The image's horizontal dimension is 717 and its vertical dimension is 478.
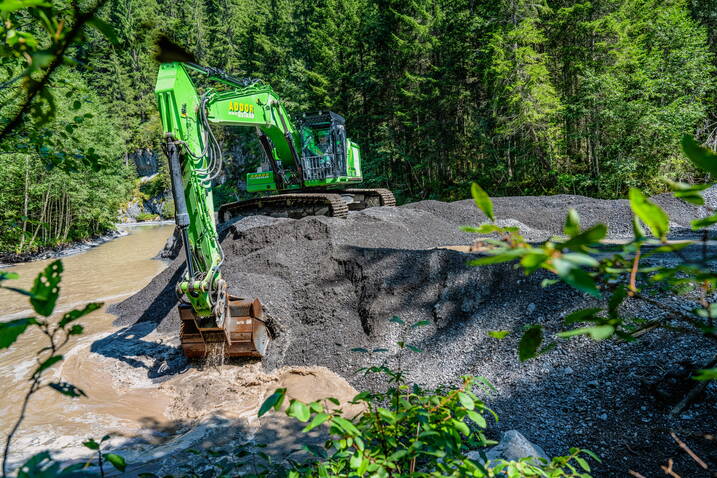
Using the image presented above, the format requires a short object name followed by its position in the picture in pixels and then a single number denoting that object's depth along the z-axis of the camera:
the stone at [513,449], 2.64
